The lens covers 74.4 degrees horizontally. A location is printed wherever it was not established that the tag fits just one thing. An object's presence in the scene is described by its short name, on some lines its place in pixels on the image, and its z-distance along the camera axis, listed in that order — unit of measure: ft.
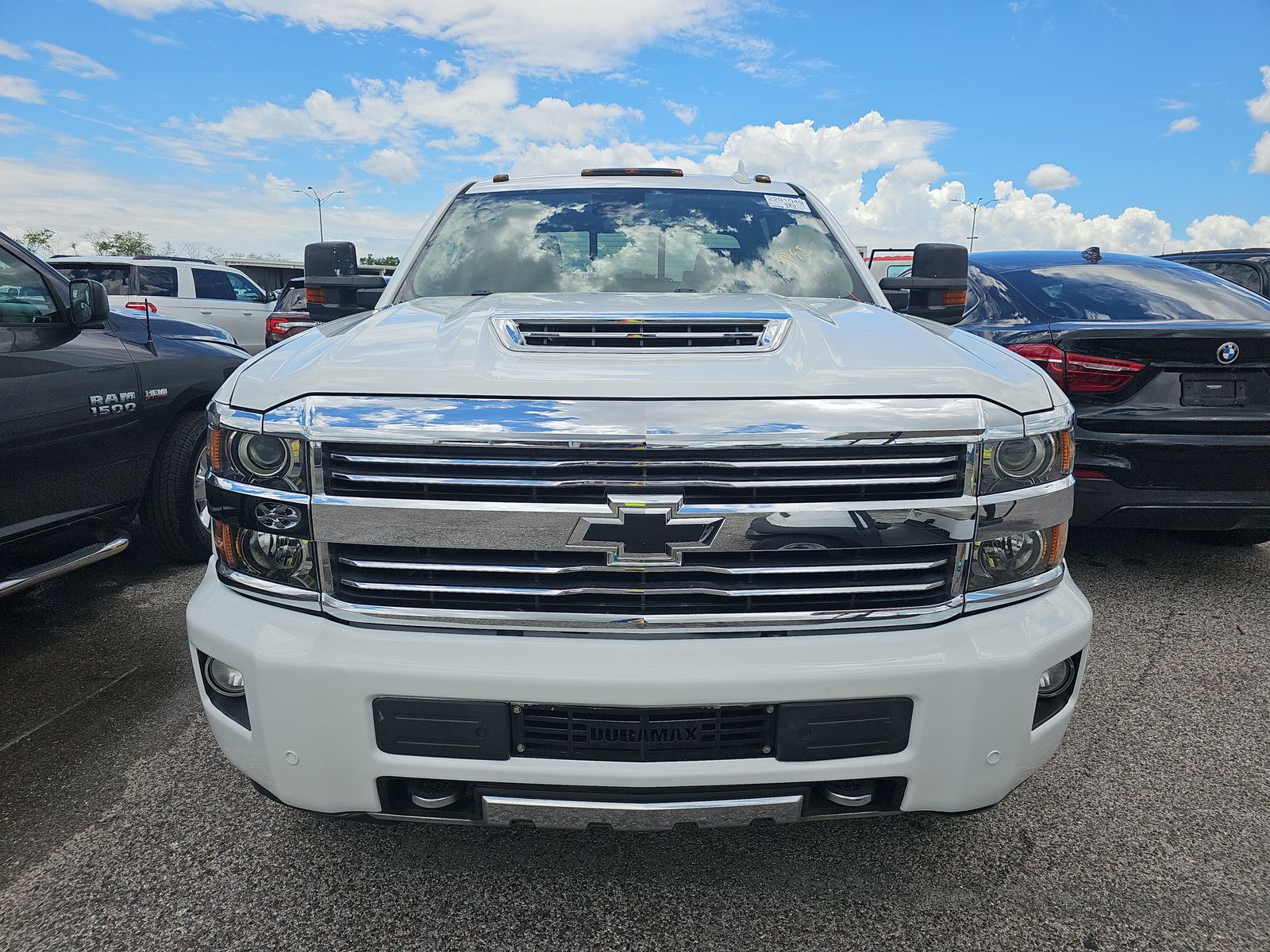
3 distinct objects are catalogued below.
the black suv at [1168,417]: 12.35
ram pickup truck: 10.89
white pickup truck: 5.40
